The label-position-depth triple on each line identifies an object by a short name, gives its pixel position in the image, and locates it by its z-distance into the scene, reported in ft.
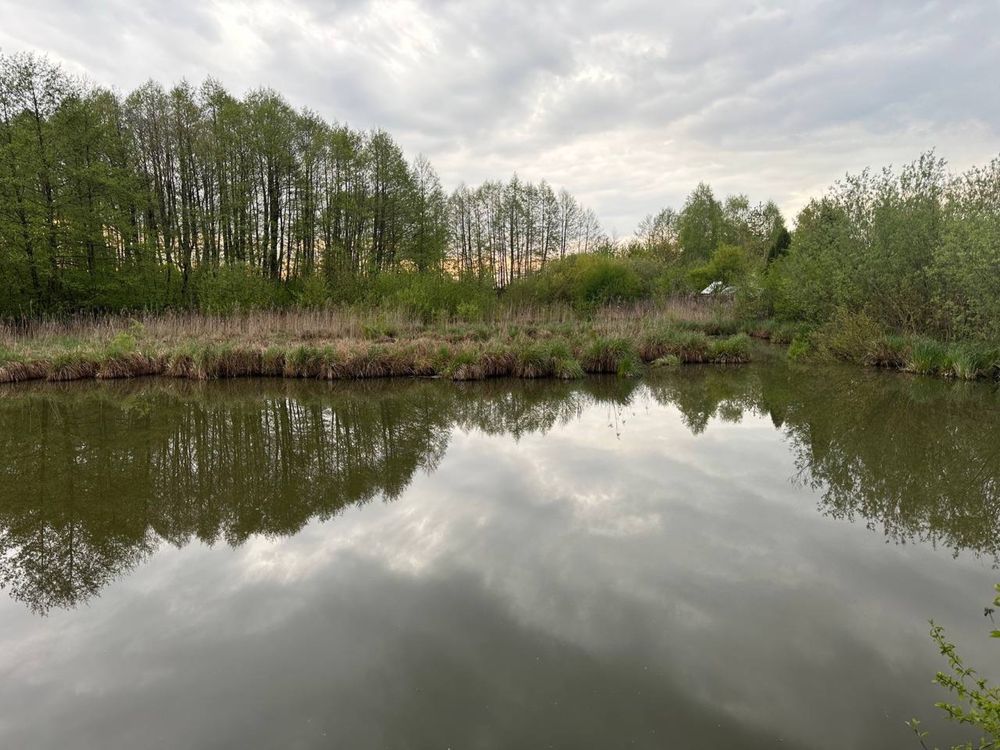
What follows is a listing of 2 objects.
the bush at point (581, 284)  72.13
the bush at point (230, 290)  61.67
